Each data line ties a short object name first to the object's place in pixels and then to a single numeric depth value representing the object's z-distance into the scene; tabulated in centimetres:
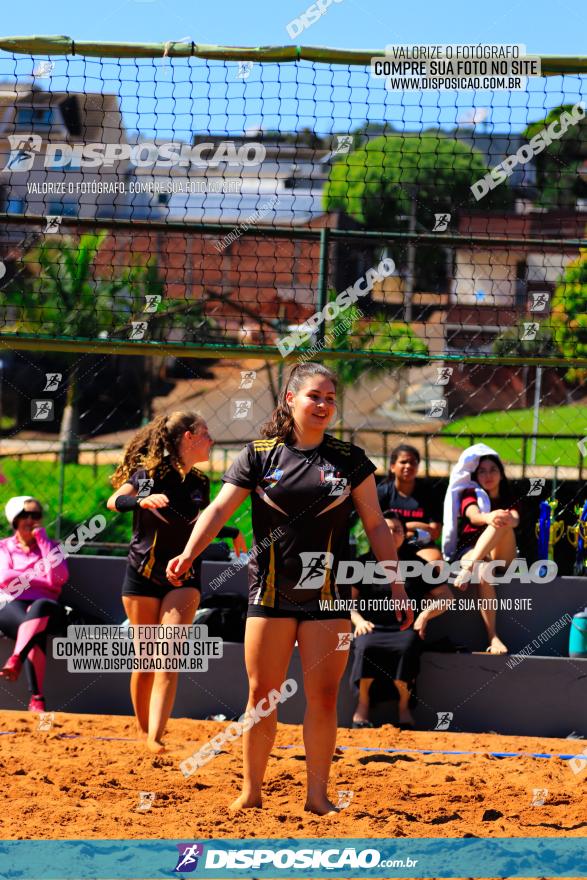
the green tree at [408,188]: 2408
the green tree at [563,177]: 2308
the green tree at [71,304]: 1230
